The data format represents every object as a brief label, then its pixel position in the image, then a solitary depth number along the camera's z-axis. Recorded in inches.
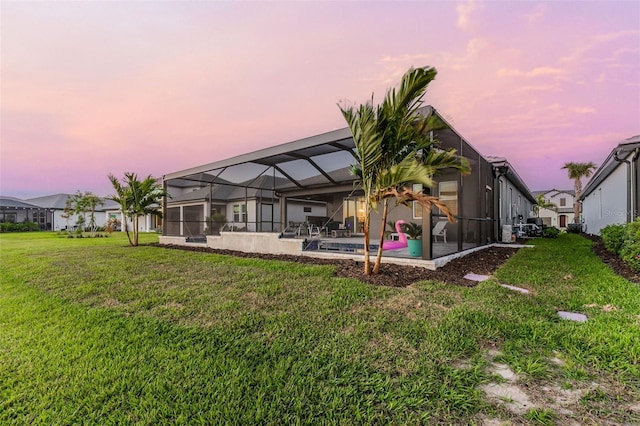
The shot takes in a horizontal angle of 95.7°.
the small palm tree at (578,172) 1109.7
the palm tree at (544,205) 1649.0
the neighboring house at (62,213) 1131.9
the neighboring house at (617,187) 344.2
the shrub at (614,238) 279.1
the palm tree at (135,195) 478.9
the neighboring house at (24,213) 1289.4
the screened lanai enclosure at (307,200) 302.5
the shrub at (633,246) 207.3
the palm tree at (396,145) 176.6
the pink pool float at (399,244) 299.1
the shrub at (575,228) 838.8
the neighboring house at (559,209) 1646.2
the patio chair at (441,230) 298.0
